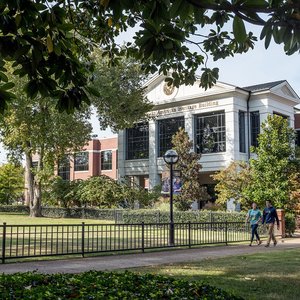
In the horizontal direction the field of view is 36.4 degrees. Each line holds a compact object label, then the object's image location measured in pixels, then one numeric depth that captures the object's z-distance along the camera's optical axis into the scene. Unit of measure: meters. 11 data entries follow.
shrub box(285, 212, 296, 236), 22.28
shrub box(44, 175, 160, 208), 38.84
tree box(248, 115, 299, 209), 24.61
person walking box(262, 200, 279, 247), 16.56
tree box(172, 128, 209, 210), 33.28
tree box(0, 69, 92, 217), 35.72
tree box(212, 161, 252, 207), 28.52
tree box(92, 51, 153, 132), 37.25
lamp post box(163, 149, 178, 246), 16.72
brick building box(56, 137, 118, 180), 58.19
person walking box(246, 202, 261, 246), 17.19
